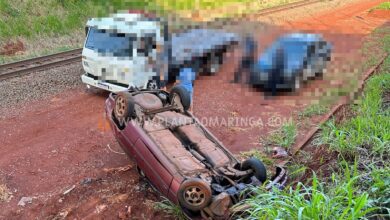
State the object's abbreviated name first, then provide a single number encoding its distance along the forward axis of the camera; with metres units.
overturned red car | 4.09
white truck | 7.97
